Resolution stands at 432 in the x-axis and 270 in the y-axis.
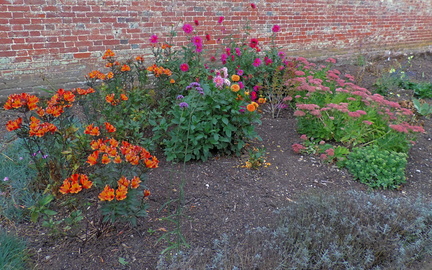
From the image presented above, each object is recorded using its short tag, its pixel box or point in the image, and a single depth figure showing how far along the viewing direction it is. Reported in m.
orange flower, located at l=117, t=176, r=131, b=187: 2.00
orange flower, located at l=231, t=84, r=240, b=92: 3.08
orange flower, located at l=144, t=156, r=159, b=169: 2.03
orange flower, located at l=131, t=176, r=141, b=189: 2.01
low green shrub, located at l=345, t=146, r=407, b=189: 3.26
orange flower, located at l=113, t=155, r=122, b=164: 1.96
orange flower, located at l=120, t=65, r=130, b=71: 3.28
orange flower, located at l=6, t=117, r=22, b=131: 2.18
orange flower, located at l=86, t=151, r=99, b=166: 1.96
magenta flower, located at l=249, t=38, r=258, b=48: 4.71
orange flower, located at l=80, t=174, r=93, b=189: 1.98
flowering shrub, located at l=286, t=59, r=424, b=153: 3.72
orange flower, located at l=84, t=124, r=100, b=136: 2.21
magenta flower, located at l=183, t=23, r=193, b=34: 3.99
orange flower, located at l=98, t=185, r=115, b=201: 1.90
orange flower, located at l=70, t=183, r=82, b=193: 1.92
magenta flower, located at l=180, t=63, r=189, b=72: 3.74
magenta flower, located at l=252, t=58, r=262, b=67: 4.59
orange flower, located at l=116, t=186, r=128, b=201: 1.93
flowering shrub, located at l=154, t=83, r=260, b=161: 3.16
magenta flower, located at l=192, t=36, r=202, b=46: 4.01
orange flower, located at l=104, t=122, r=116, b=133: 2.30
